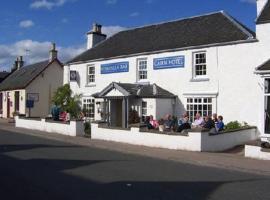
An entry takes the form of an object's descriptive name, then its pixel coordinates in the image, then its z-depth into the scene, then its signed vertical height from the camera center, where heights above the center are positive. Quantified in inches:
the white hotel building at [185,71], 515.5 +72.5
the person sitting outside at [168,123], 518.8 -35.7
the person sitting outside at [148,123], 509.7 -35.3
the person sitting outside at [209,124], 468.9 -33.5
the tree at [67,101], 767.1 +9.1
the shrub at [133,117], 608.6 -29.2
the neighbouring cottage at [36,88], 982.8 +58.8
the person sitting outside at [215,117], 510.0 -24.4
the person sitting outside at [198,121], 512.8 -31.7
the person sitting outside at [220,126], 487.3 -38.2
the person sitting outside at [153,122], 524.2 -34.2
